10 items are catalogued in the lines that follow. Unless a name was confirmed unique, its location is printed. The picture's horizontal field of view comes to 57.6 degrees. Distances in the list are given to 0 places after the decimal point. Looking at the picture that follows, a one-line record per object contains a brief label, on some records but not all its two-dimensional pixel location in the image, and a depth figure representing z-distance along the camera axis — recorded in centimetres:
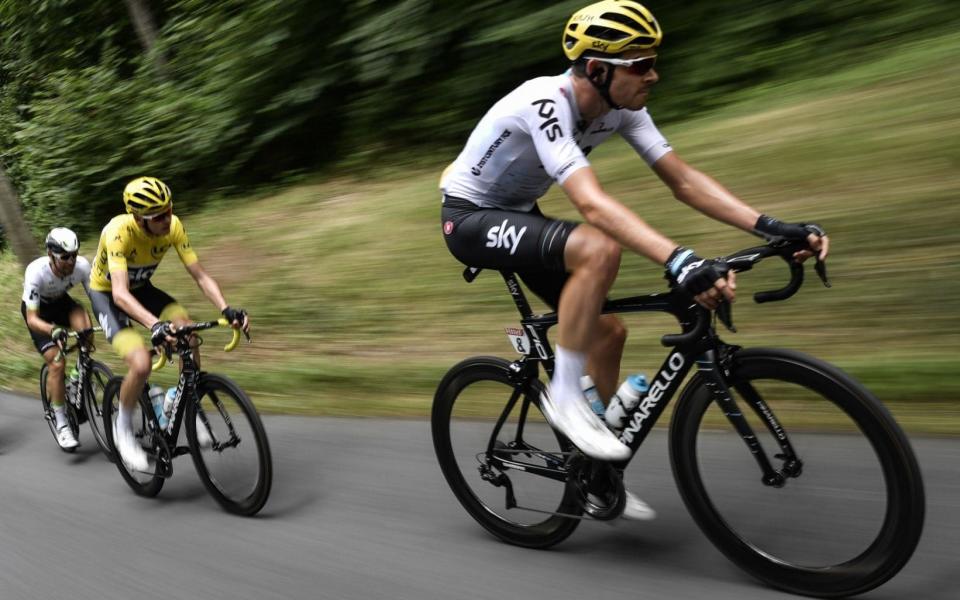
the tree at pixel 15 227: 1418
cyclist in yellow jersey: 516
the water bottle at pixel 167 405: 531
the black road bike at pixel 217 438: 477
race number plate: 367
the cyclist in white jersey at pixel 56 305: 680
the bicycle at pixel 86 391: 674
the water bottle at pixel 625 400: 326
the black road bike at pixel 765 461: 271
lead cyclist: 302
